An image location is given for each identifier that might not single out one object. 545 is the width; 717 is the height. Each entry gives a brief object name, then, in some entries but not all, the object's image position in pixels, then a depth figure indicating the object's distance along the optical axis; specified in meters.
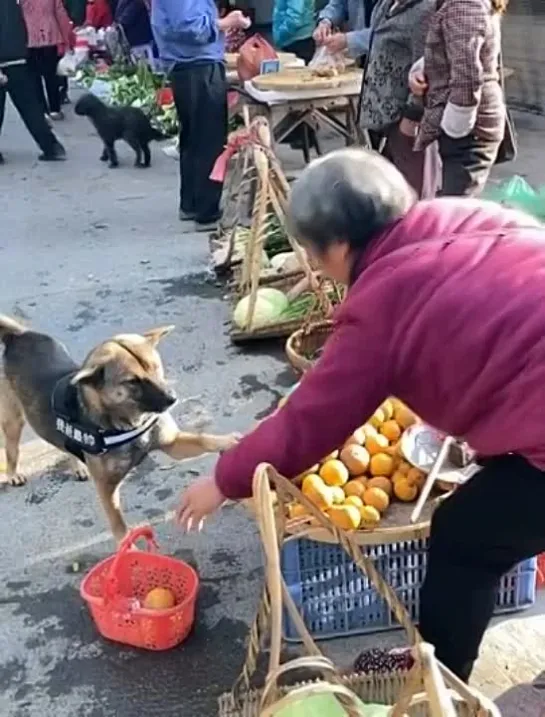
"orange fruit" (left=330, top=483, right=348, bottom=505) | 2.96
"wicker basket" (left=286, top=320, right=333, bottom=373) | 4.26
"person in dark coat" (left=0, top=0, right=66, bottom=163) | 9.09
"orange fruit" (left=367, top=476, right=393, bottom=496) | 3.06
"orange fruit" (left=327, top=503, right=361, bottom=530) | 2.83
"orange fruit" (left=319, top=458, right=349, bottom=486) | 3.07
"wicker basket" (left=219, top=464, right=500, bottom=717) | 1.71
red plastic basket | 3.01
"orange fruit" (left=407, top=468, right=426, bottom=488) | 3.08
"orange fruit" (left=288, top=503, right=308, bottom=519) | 2.86
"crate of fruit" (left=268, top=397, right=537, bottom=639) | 2.85
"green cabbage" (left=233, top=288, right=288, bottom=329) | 5.08
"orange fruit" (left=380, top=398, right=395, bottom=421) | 3.40
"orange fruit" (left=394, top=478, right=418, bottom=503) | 3.06
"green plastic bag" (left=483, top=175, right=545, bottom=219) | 5.05
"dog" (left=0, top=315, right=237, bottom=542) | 3.34
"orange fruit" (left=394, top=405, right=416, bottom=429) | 3.37
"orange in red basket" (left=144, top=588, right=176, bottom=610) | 3.06
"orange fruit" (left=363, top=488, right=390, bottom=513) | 2.98
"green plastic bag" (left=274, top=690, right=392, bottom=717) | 2.19
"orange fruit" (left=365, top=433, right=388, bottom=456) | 3.20
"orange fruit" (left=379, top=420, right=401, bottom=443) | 3.31
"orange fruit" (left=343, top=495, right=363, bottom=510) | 2.94
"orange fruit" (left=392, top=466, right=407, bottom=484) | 3.10
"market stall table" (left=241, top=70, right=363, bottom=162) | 7.05
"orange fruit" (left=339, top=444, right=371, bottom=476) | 3.13
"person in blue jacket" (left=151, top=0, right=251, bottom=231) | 6.62
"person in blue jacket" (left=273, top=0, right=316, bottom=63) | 9.09
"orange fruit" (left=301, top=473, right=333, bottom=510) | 2.93
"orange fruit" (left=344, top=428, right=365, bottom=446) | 3.19
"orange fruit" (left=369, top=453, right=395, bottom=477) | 3.14
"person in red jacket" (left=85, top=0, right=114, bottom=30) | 15.47
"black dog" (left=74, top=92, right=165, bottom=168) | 9.44
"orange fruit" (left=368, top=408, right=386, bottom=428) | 3.33
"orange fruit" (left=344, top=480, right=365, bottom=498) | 3.02
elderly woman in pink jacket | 2.04
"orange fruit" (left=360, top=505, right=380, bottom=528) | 2.88
